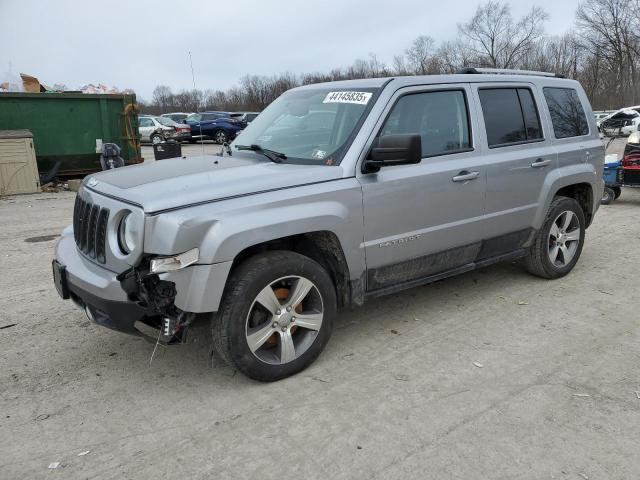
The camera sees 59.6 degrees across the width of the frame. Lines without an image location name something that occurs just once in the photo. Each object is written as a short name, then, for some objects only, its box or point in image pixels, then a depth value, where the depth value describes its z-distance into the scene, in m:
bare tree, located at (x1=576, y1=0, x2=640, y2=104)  57.14
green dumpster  12.65
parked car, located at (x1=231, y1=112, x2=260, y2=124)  30.27
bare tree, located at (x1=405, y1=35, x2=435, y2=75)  59.49
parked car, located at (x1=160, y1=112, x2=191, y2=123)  34.62
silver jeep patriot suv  3.21
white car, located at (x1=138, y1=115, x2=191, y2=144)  28.34
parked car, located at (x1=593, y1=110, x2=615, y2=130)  31.97
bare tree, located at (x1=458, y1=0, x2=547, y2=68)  62.59
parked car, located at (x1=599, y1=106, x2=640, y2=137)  25.78
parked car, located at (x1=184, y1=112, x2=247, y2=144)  29.10
